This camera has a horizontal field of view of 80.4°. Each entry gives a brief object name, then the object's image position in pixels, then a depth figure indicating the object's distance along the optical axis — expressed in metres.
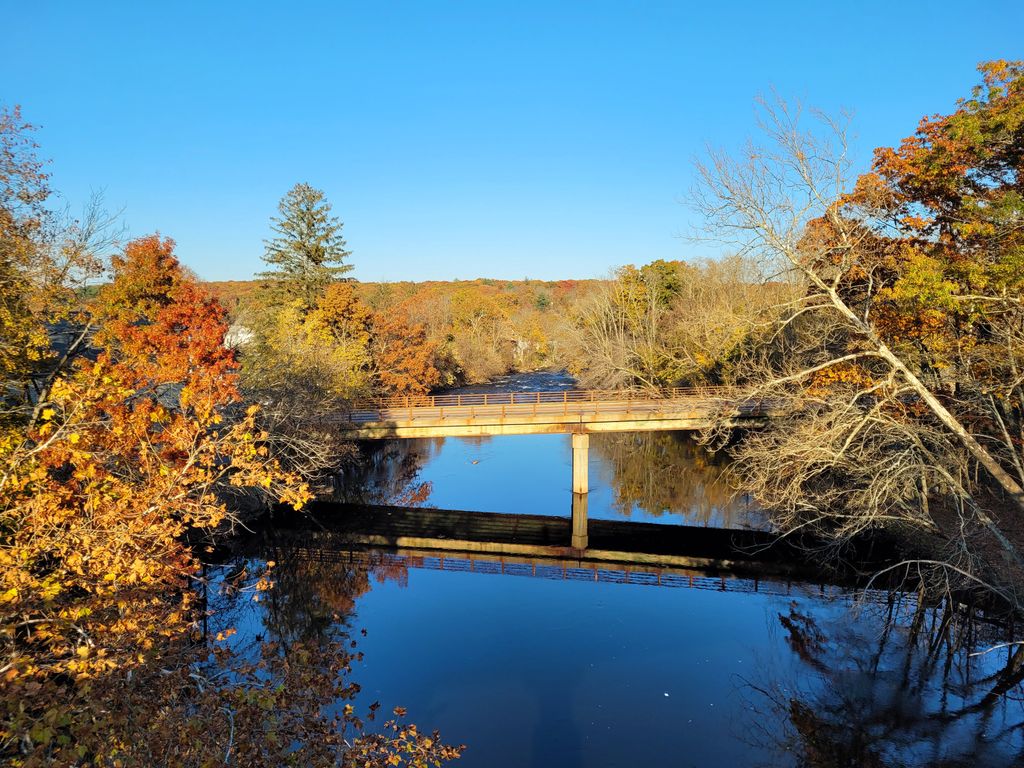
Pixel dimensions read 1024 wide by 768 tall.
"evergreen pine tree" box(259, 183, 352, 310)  48.66
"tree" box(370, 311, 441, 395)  44.66
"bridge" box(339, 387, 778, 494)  26.95
